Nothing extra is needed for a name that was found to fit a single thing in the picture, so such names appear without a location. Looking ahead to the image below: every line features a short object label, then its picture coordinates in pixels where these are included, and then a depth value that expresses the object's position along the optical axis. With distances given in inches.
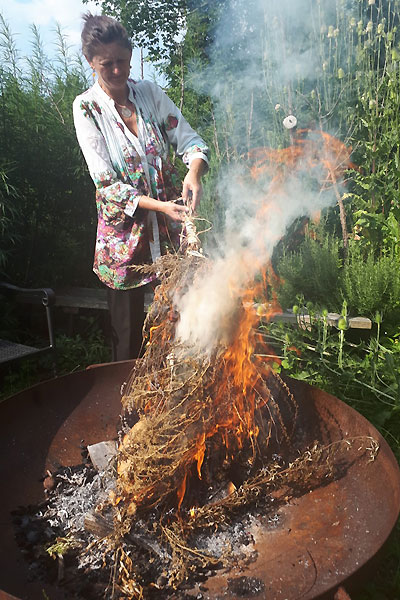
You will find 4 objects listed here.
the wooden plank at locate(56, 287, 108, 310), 178.4
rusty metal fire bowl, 59.3
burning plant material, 66.0
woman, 107.7
